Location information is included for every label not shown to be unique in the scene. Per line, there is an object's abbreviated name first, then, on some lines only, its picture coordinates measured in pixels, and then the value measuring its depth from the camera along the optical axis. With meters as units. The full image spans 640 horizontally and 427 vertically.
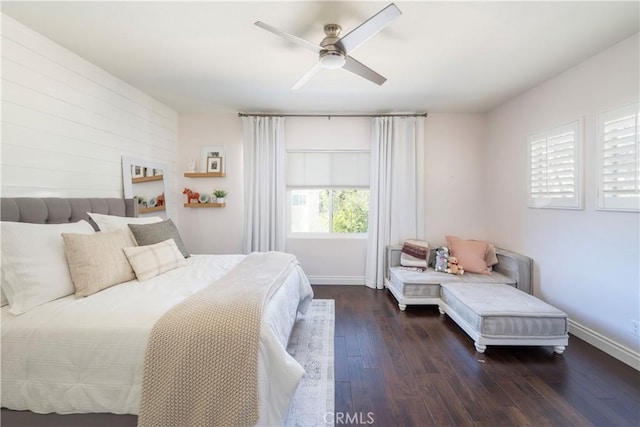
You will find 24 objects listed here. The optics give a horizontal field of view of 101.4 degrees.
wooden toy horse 3.82
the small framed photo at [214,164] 3.86
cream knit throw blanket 1.18
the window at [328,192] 3.98
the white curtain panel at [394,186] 3.77
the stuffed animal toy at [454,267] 3.21
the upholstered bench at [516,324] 2.14
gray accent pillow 2.26
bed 1.24
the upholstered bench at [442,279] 2.98
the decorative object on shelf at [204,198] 3.83
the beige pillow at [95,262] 1.65
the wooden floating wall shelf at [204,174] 3.74
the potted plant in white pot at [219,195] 3.83
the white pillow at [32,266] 1.44
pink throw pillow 3.24
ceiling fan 1.52
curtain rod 3.75
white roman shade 3.97
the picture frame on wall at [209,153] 3.88
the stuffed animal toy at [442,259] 3.30
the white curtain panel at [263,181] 3.77
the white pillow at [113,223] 2.17
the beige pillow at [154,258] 1.96
